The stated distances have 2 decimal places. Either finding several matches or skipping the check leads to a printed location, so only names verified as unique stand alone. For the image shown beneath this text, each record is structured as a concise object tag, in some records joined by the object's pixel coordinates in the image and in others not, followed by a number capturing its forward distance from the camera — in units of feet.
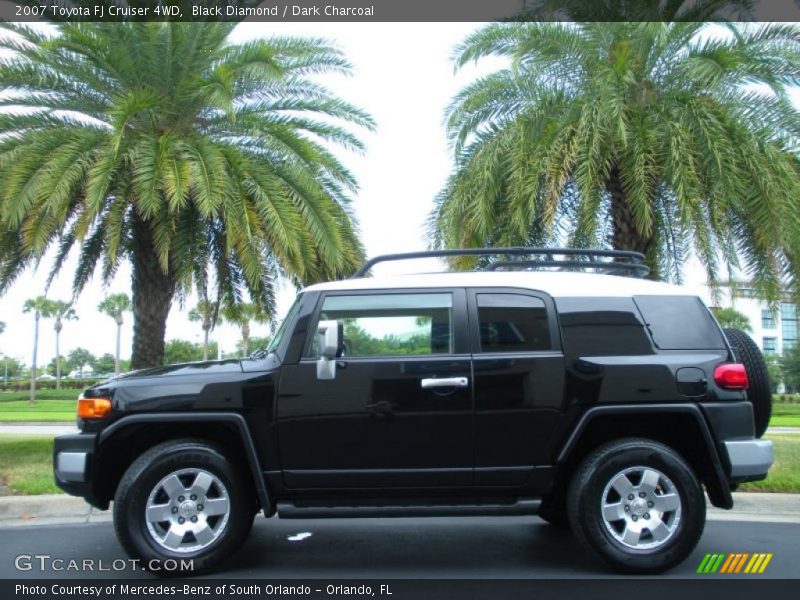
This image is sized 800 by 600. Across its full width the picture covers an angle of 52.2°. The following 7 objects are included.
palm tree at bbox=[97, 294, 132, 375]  260.01
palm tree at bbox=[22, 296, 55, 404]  287.07
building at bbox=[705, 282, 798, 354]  359.25
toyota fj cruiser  18.13
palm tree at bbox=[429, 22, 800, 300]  35.63
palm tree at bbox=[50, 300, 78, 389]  252.62
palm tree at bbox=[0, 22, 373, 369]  36.50
